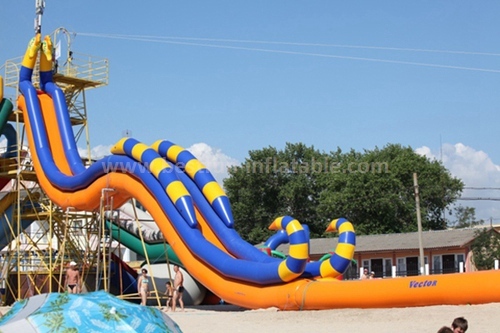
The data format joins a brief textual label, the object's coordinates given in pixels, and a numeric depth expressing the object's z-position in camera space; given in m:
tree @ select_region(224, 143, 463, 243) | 55.09
